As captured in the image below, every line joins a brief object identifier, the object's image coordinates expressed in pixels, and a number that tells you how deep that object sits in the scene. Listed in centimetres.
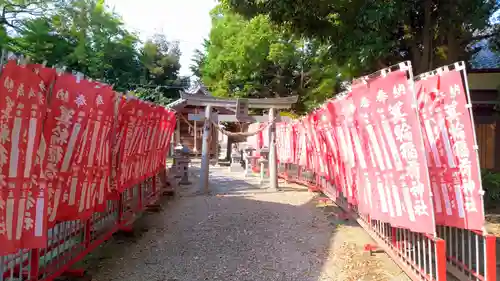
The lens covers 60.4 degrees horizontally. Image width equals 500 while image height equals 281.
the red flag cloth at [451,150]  379
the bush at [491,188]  938
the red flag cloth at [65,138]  389
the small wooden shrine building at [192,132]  2575
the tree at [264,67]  2645
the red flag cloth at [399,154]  395
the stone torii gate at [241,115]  1344
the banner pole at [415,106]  386
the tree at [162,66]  3331
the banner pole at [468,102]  369
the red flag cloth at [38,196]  347
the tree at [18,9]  2409
